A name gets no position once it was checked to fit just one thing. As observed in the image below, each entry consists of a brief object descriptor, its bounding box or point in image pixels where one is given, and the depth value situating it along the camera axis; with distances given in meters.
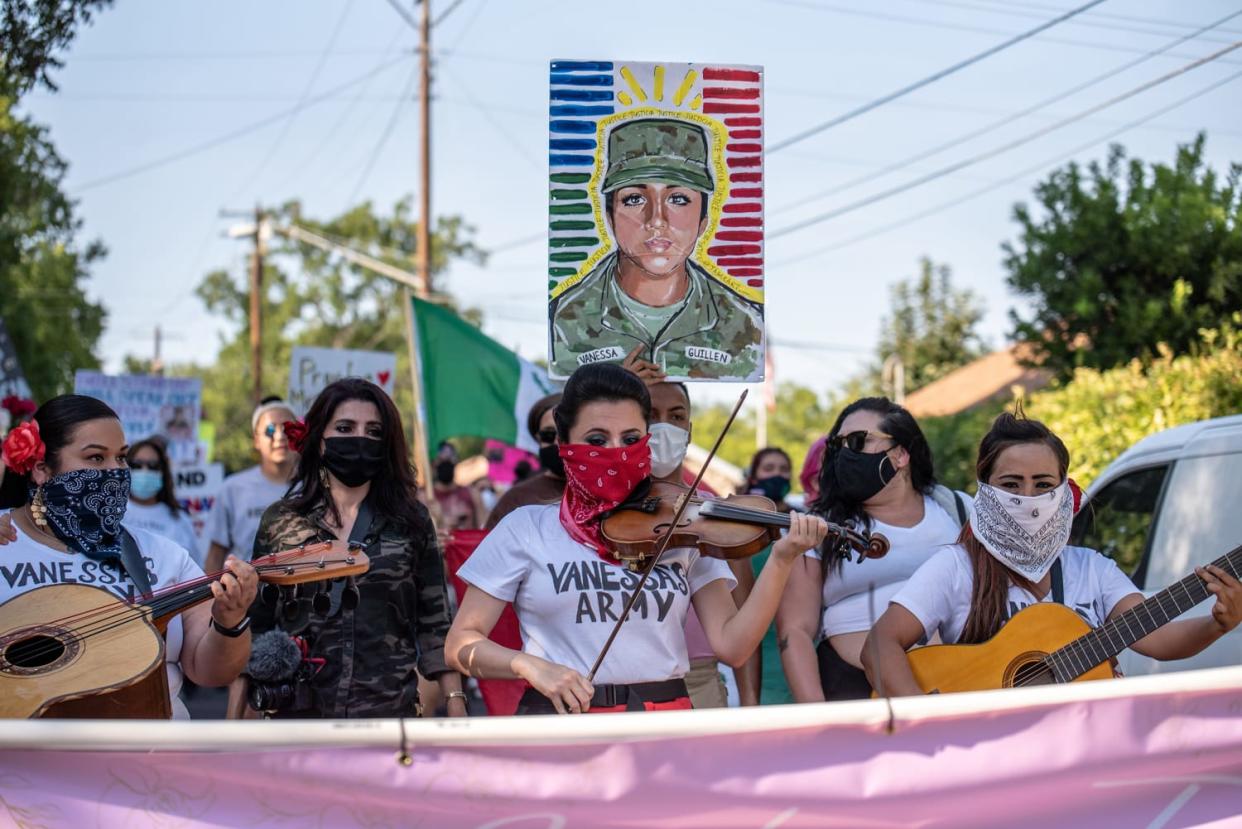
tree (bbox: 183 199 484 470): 58.97
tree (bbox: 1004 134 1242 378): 14.91
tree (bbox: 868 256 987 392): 47.59
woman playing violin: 3.62
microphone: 4.34
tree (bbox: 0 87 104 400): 18.31
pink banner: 2.48
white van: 5.72
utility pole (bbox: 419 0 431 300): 23.91
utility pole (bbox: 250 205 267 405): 37.78
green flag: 10.45
